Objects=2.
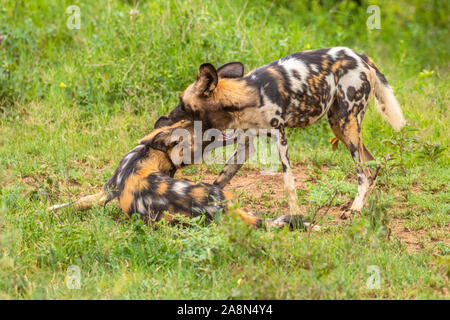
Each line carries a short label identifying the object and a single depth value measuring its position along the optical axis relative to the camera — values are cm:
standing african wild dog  939
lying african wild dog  814
